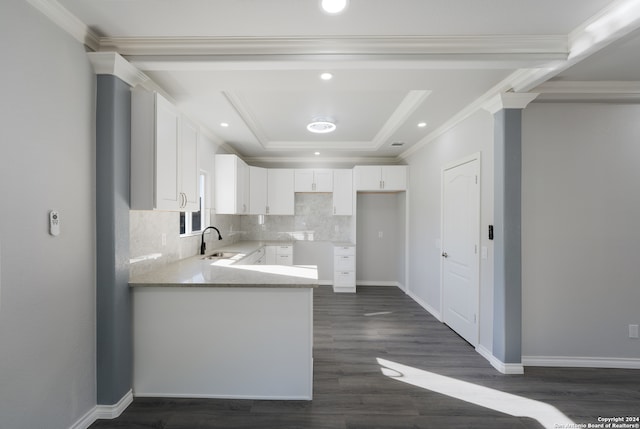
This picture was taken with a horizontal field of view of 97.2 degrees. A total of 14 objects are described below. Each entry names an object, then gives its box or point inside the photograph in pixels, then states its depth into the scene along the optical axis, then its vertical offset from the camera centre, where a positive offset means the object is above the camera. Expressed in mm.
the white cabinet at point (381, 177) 5148 +678
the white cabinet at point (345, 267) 5242 -980
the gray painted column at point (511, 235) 2553 -191
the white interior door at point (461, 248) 3033 -404
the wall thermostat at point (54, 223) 1595 -46
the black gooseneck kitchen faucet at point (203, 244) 3727 -390
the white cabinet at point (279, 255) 5203 -750
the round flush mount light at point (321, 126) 3490 +1107
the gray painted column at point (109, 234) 1934 -132
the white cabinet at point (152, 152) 2105 +483
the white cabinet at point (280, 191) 5461 +454
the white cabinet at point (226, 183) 4219 +473
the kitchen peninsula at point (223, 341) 2172 -977
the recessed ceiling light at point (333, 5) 1557 +1173
